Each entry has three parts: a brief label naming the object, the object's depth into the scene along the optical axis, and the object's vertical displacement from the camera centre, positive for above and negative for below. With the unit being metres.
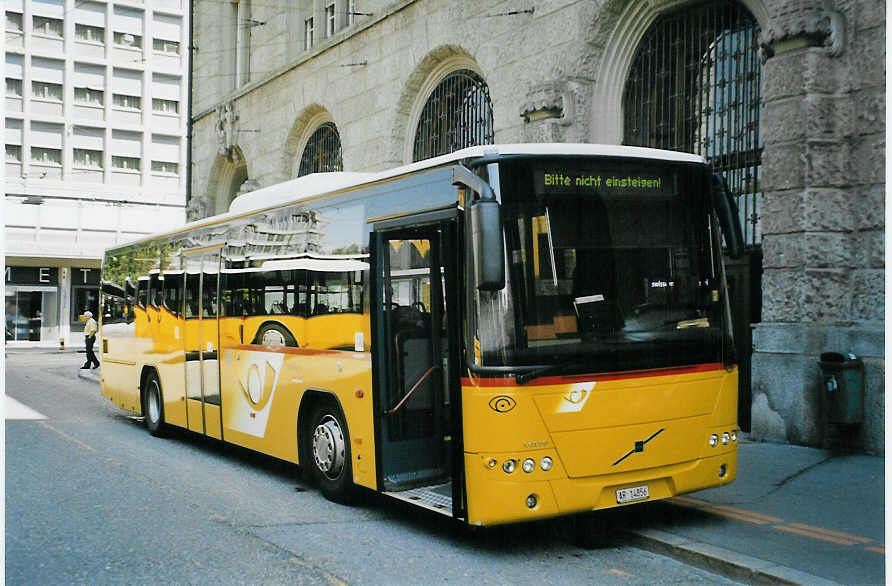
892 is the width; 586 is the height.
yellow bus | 6.14 -0.22
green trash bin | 9.35 -0.87
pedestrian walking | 25.25 -0.90
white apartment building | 45.31 +8.15
